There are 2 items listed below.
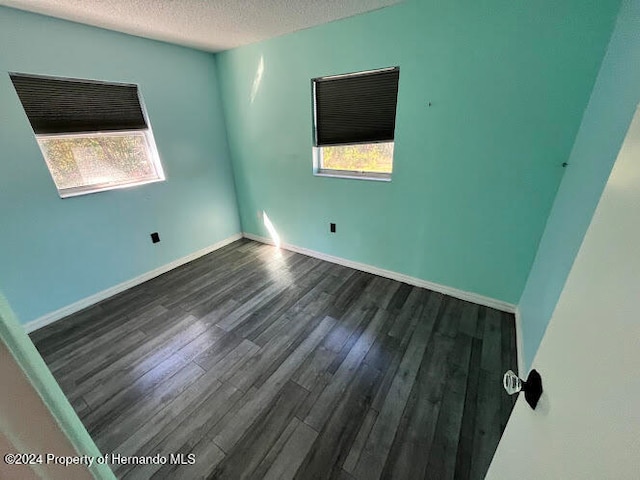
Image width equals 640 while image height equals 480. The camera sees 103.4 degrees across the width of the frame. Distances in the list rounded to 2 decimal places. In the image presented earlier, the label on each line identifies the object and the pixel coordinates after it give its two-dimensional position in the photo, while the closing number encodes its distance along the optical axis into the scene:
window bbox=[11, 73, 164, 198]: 1.95
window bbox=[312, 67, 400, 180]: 2.15
